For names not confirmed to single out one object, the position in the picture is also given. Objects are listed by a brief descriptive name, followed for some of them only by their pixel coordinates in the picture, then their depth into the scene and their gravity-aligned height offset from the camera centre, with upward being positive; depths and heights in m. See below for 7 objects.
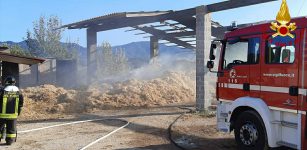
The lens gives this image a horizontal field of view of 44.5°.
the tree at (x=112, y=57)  46.12 +2.15
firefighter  9.82 -0.88
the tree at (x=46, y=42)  47.03 +3.99
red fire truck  7.35 -0.27
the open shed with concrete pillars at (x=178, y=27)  15.38 +2.64
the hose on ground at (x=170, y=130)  9.45 -1.75
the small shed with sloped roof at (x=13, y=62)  13.04 +0.42
